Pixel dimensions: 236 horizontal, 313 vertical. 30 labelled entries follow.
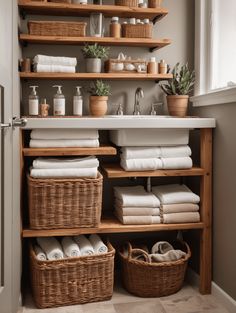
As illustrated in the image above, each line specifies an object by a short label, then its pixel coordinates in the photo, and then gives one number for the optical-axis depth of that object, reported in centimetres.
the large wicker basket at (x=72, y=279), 233
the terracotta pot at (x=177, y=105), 277
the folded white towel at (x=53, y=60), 259
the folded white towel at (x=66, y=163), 233
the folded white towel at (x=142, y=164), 245
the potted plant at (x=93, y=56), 265
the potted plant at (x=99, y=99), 267
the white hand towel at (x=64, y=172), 231
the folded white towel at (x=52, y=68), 259
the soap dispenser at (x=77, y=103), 269
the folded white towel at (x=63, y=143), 238
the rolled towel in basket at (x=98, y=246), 244
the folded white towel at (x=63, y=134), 238
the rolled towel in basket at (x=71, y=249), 238
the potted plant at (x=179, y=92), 276
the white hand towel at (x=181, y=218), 253
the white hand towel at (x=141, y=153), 246
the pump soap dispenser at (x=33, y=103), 259
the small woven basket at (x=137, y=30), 272
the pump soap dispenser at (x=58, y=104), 263
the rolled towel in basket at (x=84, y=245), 241
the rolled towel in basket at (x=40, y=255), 235
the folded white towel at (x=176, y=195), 254
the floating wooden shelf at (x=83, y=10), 257
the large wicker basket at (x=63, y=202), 232
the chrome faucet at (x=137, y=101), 284
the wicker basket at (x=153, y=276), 246
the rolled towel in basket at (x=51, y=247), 236
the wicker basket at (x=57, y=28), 258
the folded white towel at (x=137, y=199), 249
